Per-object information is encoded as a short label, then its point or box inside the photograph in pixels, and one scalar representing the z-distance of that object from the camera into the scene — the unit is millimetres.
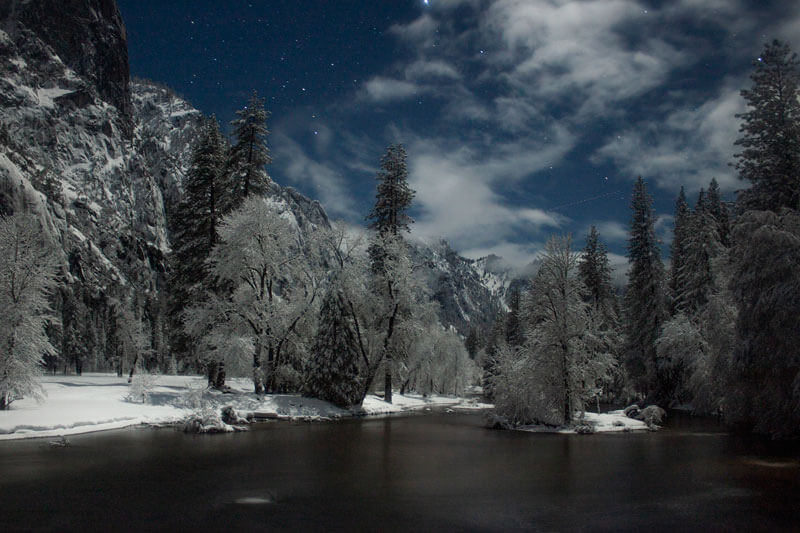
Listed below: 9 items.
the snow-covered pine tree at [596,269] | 49281
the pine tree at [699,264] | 37500
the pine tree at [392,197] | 40656
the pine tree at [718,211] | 46281
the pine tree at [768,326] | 19281
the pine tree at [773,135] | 24703
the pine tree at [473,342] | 136375
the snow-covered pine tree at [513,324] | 58500
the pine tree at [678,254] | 43656
